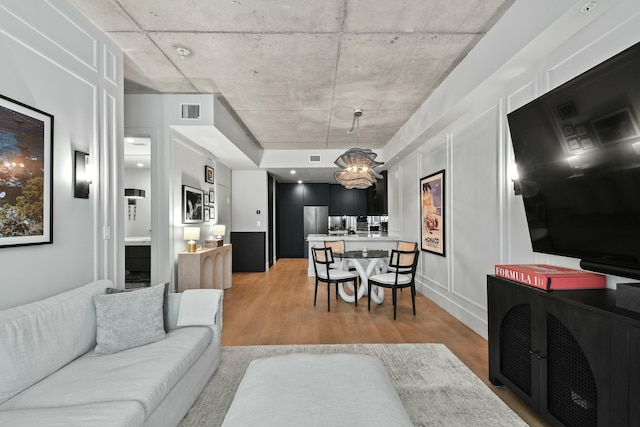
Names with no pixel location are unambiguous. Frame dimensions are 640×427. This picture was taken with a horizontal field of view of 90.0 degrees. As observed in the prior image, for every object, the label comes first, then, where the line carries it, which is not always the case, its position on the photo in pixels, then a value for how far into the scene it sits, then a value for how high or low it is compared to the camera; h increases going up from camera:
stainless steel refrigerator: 10.30 -0.12
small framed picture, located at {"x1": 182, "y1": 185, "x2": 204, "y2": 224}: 4.89 +0.20
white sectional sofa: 1.45 -0.86
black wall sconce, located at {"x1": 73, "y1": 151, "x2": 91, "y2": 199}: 2.46 +0.33
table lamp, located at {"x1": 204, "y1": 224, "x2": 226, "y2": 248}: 5.54 -0.40
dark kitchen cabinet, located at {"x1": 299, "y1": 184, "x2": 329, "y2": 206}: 10.34 +0.59
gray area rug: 2.07 -1.31
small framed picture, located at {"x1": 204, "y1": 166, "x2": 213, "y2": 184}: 5.90 +0.81
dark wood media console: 1.43 -0.76
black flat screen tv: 1.53 +0.28
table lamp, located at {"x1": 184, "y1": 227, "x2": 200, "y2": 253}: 4.72 -0.28
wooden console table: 4.59 -0.81
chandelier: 4.58 +0.73
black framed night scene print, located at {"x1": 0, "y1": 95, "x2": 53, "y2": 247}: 1.88 +0.27
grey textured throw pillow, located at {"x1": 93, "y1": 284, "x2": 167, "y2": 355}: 2.10 -0.70
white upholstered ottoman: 1.35 -0.86
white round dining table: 4.71 -0.85
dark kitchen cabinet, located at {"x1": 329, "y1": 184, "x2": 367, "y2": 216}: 10.38 +0.46
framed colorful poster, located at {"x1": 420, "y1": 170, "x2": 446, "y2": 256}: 4.64 +0.04
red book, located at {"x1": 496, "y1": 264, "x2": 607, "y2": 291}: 1.96 -0.40
